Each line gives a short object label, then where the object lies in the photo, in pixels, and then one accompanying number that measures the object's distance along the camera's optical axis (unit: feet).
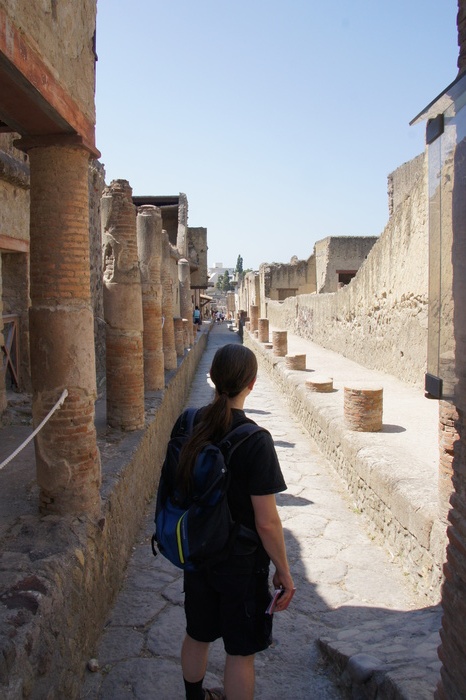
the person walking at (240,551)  6.84
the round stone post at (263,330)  64.44
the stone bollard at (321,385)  29.37
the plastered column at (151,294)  25.84
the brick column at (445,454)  11.41
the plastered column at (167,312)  34.99
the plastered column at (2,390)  21.12
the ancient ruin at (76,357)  6.91
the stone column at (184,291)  61.47
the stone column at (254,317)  79.70
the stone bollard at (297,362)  38.45
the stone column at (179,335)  44.42
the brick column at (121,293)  19.39
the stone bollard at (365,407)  20.49
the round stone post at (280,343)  48.29
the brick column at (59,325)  11.14
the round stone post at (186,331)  52.60
